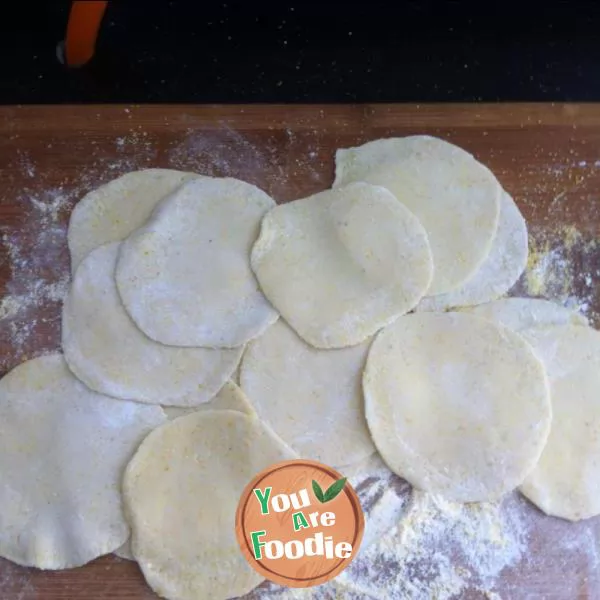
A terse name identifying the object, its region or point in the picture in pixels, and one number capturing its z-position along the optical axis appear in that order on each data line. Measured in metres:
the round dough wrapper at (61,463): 0.36
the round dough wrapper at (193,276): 0.38
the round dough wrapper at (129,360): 0.37
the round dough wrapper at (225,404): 0.38
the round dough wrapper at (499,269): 0.39
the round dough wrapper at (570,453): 0.38
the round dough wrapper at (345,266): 0.38
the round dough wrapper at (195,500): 0.36
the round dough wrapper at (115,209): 0.39
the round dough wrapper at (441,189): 0.39
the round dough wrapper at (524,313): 0.40
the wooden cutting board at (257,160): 0.40
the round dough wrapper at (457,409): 0.37
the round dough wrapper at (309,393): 0.37
